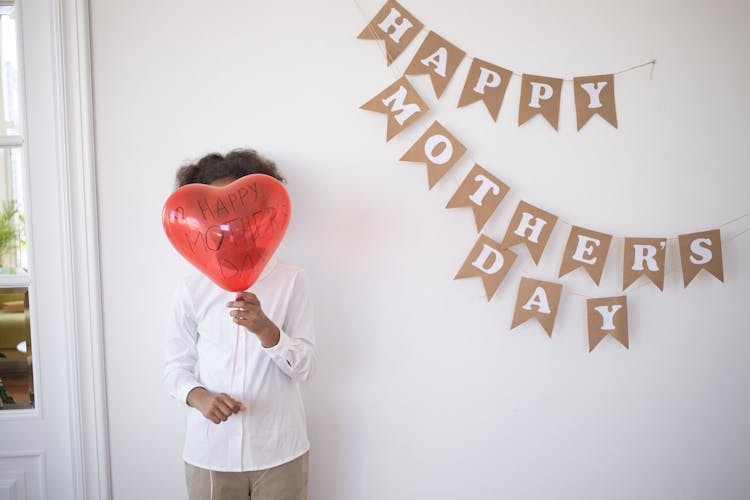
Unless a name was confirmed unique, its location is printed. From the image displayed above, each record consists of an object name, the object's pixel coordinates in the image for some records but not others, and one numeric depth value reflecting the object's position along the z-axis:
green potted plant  1.45
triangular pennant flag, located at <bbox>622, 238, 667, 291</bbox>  1.48
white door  1.36
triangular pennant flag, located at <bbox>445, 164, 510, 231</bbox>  1.45
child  1.17
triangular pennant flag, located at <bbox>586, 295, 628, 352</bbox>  1.48
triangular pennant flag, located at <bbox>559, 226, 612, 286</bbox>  1.47
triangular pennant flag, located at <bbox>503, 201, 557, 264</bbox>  1.45
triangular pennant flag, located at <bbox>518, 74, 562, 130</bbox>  1.45
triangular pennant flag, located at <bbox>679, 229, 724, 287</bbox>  1.48
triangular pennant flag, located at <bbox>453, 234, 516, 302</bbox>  1.46
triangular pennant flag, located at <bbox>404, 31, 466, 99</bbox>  1.43
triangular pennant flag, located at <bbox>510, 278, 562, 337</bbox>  1.46
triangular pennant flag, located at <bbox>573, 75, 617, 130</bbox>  1.46
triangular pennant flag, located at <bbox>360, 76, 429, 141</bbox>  1.41
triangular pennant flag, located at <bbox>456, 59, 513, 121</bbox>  1.44
